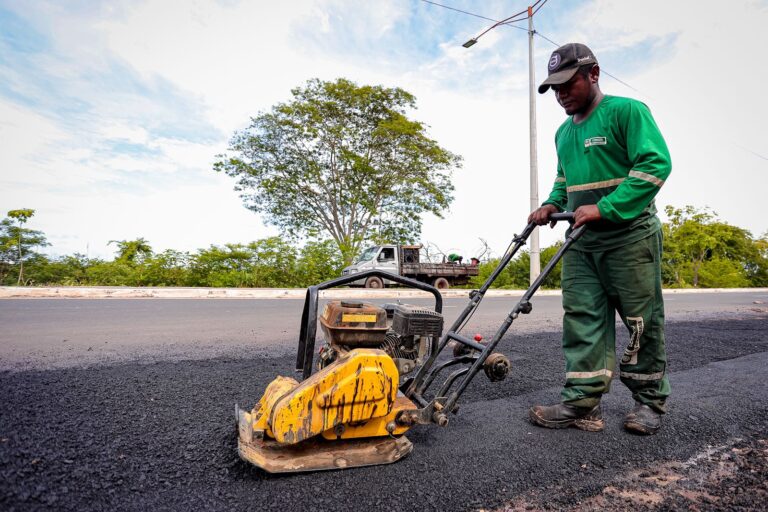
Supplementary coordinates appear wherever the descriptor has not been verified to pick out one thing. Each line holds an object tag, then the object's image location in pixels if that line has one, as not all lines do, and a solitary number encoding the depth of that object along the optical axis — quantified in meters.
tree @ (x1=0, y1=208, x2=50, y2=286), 14.84
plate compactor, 1.73
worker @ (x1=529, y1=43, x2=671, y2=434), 2.29
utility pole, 13.03
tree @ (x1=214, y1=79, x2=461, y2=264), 21.45
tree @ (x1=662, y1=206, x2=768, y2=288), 30.53
